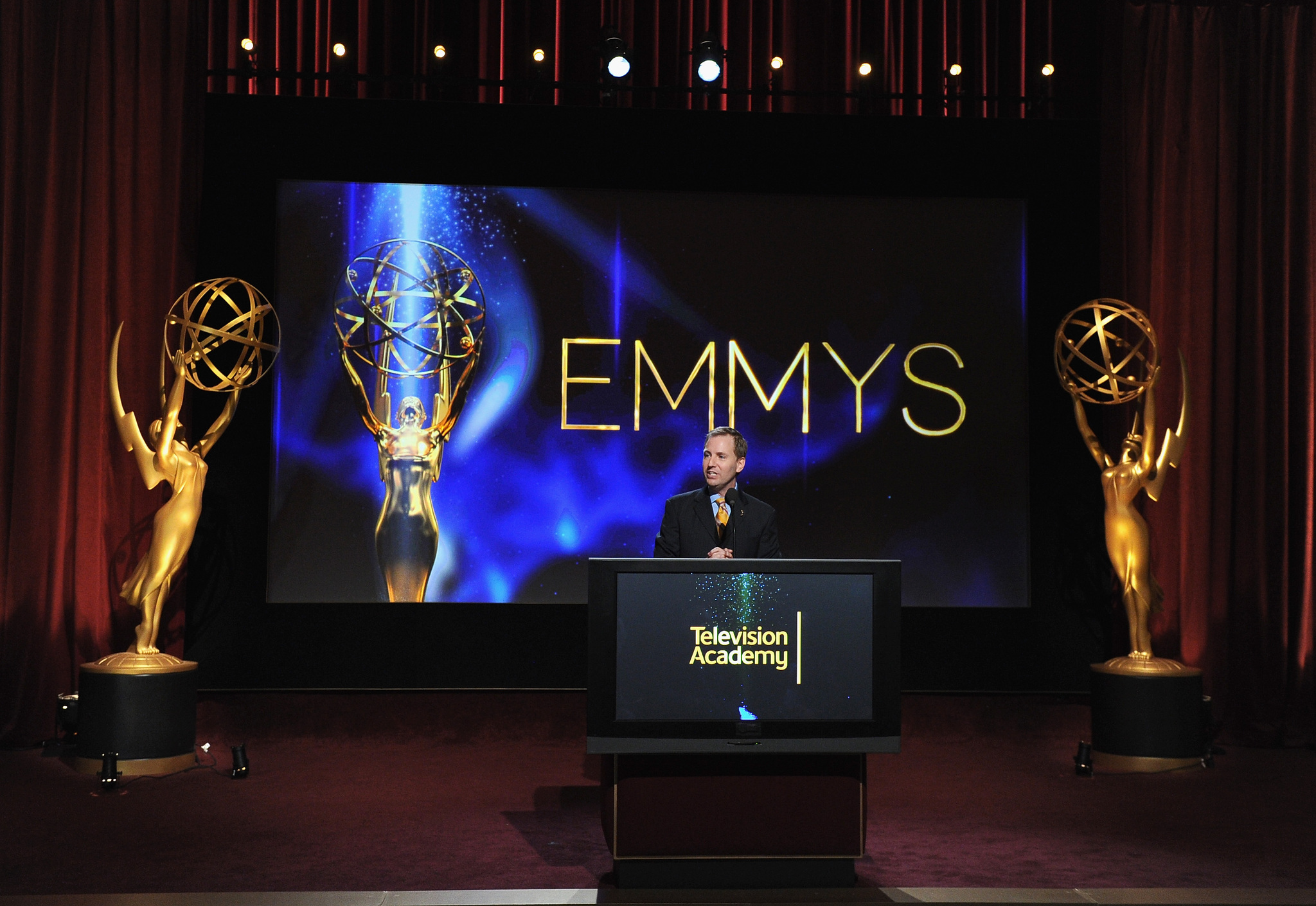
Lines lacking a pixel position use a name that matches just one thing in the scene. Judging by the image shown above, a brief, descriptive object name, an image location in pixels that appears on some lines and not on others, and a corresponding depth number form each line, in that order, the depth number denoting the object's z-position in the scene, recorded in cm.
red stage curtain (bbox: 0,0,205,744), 591
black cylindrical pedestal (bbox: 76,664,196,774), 505
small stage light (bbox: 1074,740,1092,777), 531
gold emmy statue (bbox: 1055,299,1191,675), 562
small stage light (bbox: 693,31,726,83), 635
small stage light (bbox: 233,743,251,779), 505
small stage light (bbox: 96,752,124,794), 481
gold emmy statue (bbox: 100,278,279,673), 527
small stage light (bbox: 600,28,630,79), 629
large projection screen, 637
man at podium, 436
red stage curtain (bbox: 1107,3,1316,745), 630
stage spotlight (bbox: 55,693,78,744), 549
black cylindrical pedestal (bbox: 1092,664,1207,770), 539
